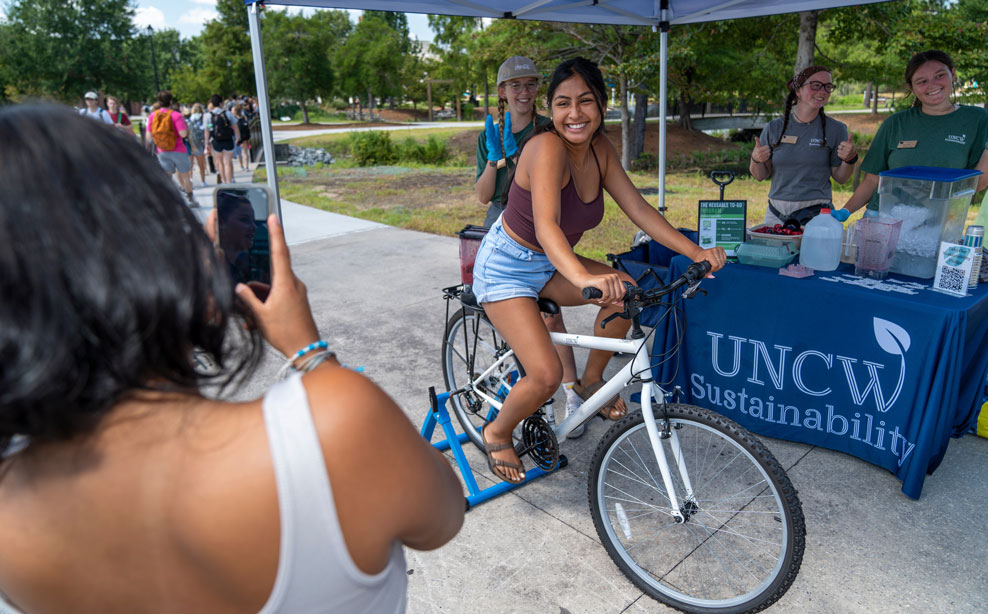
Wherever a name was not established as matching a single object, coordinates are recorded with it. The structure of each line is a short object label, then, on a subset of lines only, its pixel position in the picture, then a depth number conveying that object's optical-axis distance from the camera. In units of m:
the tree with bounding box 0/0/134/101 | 42.28
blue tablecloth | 2.86
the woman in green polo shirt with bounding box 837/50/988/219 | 3.70
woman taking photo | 0.63
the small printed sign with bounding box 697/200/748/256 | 3.66
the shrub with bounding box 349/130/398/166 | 21.09
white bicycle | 2.25
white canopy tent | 4.70
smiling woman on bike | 2.57
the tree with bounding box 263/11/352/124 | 47.72
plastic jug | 3.29
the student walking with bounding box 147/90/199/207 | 10.23
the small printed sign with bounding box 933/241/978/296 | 2.89
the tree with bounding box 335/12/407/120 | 48.88
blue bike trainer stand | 3.02
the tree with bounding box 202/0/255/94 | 51.62
